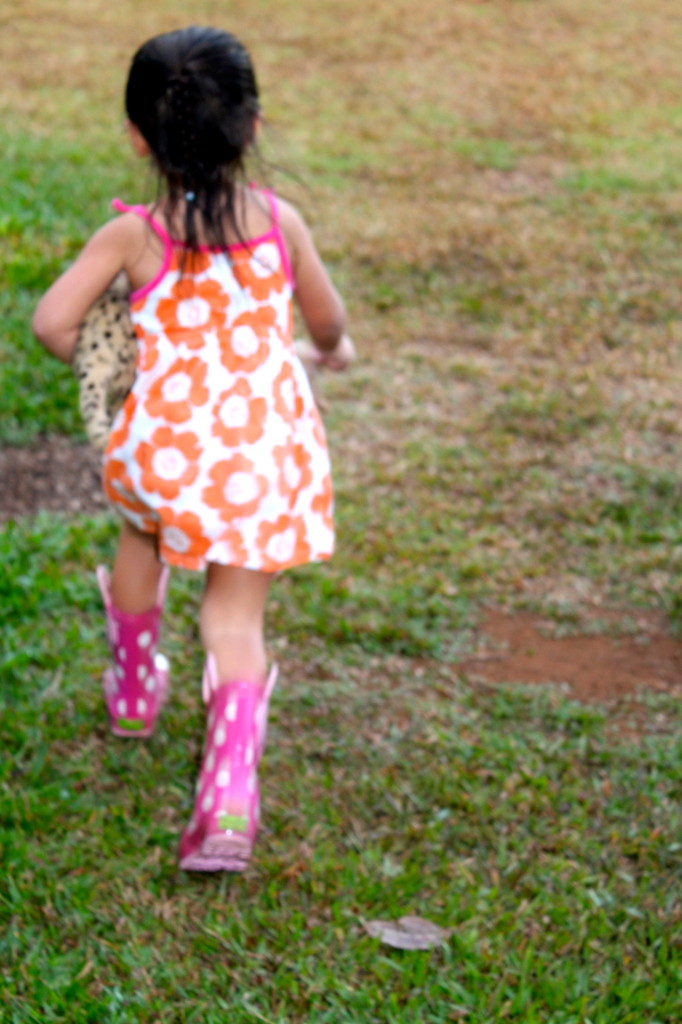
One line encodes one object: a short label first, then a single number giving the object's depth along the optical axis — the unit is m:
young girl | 4.01
